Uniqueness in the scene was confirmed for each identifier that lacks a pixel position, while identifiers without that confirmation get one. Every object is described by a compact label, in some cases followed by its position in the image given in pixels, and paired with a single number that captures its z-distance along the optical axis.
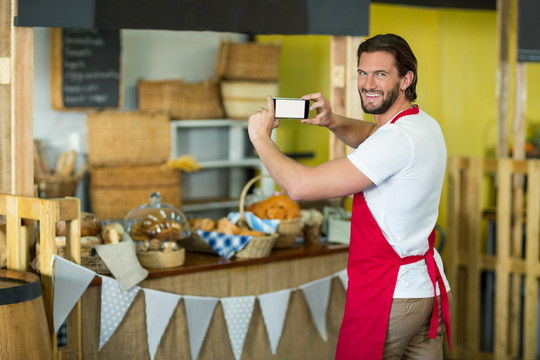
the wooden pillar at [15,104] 3.11
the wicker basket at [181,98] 5.82
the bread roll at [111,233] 3.35
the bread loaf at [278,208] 3.87
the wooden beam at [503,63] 4.87
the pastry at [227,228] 3.68
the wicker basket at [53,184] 5.19
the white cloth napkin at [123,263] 3.19
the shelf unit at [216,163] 6.10
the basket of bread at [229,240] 3.61
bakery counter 3.28
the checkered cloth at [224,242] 3.60
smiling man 2.34
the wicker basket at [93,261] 3.20
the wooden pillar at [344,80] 3.93
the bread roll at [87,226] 3.37
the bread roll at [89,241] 3.25
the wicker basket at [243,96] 6.00
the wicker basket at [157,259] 3.39
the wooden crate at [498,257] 4.62
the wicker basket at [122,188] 5.48
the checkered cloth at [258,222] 3.79
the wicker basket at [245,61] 5.97
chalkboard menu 5.42
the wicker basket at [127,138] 5.48
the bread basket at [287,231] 3.82
